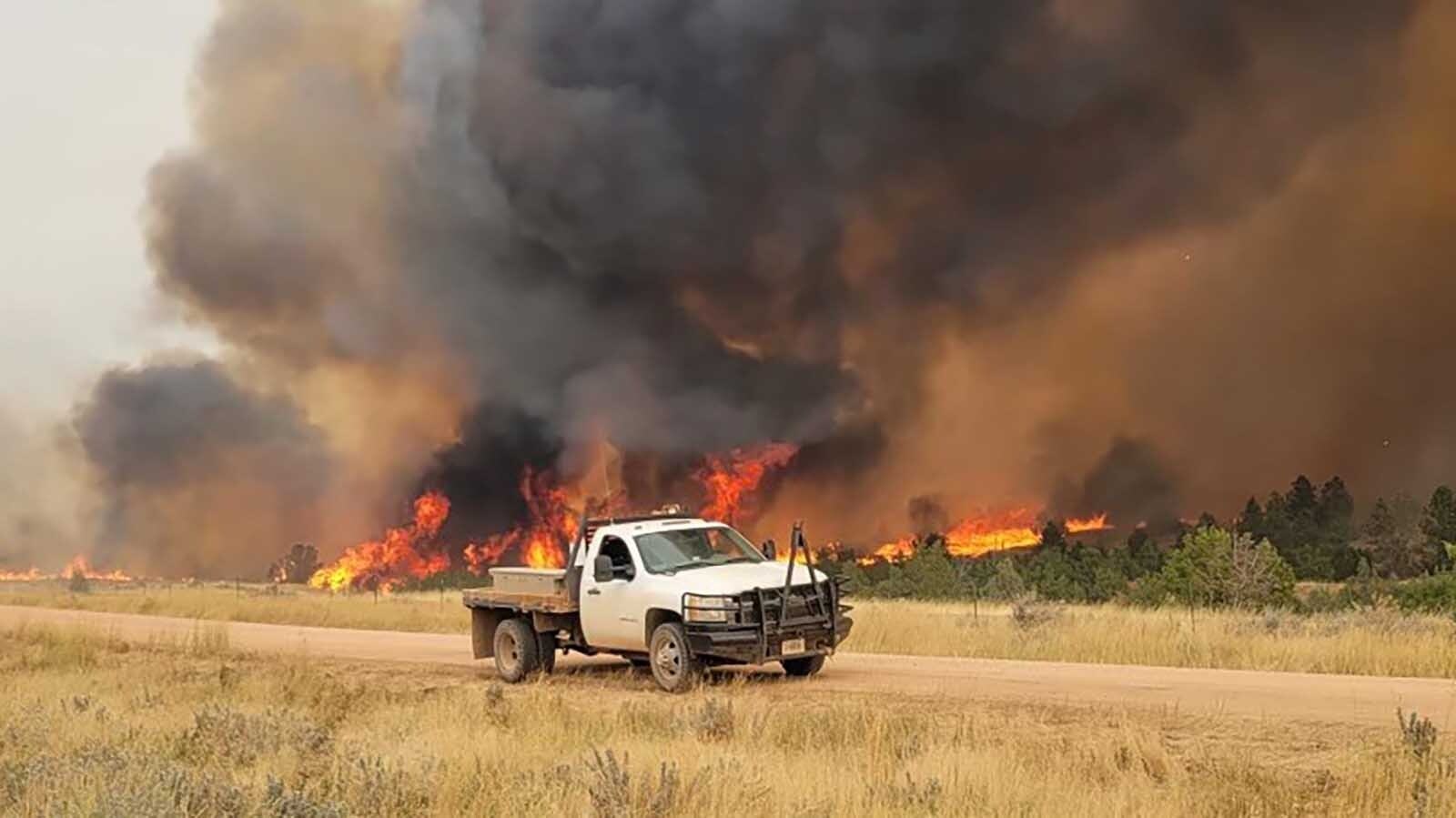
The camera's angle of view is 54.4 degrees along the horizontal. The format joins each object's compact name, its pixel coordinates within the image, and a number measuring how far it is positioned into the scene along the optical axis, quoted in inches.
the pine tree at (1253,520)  3016.7
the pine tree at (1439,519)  2763.3
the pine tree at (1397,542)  2696.9
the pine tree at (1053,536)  2928.2
